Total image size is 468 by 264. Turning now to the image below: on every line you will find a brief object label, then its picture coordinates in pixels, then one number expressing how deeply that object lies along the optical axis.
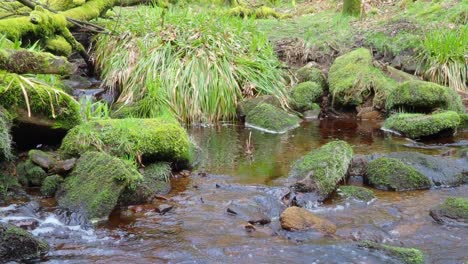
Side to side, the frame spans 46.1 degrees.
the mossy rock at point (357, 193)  4.78
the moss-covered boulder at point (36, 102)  4.86
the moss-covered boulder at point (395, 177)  5.08
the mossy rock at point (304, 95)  8.46
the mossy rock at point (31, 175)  4.78
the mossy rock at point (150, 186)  4.54
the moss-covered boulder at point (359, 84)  8.40
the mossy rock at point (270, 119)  7.56
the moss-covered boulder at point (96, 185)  4.23
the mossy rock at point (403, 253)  3.51
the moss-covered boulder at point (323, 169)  4.84
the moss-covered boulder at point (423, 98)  7.64
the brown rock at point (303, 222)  4.07
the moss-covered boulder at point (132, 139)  5.06
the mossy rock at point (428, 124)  6.92
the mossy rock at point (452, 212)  4.24
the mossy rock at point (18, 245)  3.45
